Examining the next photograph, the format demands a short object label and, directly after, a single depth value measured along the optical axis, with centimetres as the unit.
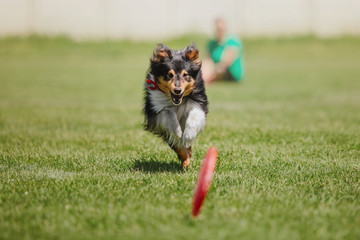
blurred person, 2899
